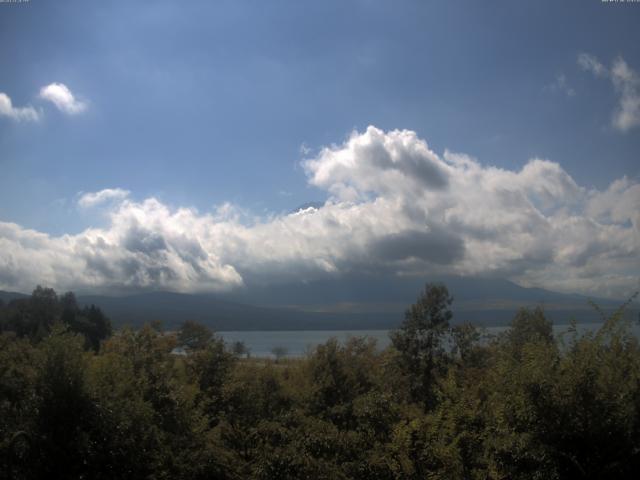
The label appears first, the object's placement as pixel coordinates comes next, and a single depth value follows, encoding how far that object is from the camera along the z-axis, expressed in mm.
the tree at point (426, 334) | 30375
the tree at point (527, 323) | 38619
